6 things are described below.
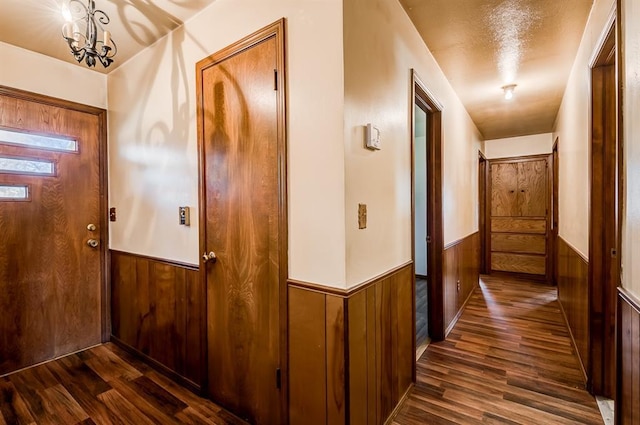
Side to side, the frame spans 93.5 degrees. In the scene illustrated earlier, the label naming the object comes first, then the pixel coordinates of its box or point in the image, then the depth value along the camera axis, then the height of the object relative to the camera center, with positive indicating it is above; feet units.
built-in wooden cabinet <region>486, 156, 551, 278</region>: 16.55 -0.45
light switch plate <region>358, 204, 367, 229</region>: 4.81 -0.12
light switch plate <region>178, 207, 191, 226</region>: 6.80 -0.13
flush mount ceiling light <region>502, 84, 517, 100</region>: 10.18 +4.03
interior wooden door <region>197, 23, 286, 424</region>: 5.20 -0.21
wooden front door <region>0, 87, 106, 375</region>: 7.62 -0.46
